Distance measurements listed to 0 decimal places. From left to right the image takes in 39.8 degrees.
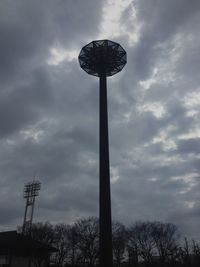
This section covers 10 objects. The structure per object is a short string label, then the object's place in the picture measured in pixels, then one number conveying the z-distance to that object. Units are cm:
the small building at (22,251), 3822
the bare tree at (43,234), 5378
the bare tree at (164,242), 6769
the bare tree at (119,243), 6612
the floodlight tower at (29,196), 5397
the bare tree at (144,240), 6675
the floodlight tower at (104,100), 2197
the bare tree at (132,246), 6831
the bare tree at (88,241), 5572
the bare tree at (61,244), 5647
